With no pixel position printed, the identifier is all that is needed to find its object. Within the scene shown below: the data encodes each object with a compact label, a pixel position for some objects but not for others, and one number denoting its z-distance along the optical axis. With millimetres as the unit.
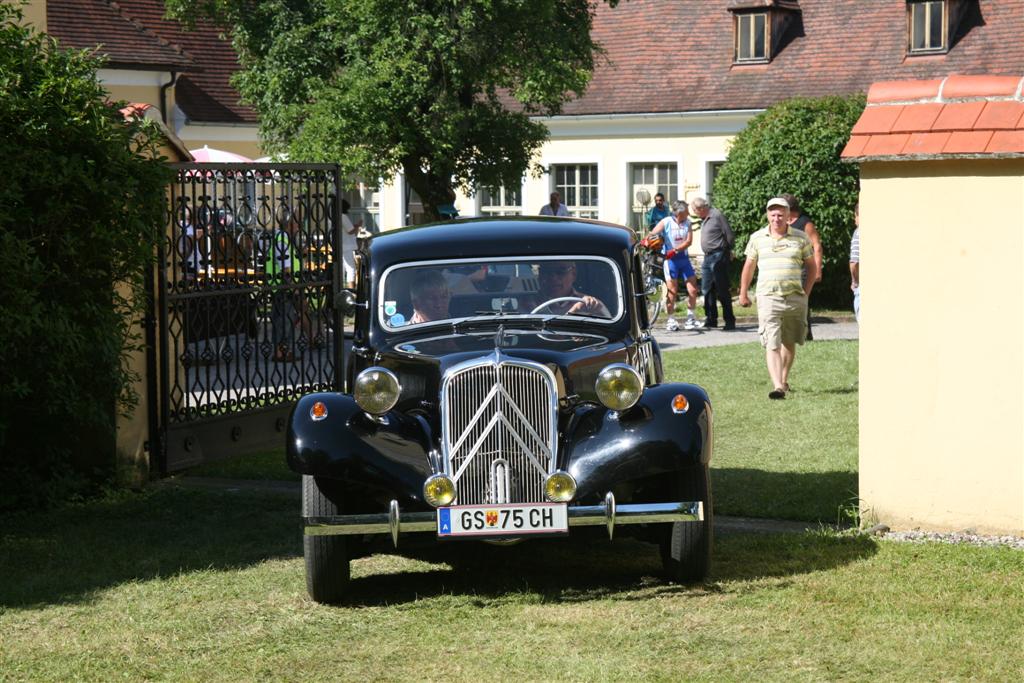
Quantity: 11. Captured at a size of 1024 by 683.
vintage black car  10233
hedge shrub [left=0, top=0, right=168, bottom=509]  12862
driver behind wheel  12225
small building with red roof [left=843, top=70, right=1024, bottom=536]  11824
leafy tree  35273
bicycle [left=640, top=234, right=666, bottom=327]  13357
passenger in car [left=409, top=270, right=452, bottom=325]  12214
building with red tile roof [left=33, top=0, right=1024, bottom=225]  46095
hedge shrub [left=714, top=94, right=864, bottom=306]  38267
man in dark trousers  31689
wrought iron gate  15691
